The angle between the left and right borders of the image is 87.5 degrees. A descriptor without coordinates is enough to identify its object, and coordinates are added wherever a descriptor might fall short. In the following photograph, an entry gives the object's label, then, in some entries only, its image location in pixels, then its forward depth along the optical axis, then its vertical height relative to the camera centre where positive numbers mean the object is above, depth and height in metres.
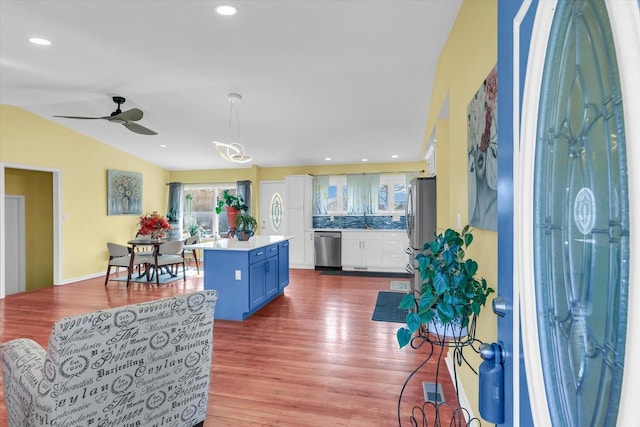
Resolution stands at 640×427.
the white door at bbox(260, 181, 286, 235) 7.83 +0.12
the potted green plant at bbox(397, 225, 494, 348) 1.28 -0.32
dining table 5.77 -0.52
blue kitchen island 3.91 -0.76
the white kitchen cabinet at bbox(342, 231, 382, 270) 6.95 -0.80
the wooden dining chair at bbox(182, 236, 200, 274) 6.69 -0.57
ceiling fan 3.88 +1.12
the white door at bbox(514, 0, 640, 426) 0.41 +0.00
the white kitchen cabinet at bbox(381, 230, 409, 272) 6.82 -0.79
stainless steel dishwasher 7.13 -0.79
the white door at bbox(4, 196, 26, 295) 5.81 -0.54
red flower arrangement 5.86 -0.25
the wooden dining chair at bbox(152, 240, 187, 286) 5.80 -0.74
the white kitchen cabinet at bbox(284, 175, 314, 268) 7.38 -0.05
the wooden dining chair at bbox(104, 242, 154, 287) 5.75 -0.80
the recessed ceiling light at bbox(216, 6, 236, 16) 2.41 +1.48
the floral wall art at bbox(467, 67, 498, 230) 1.41 +0.27
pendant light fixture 4.18 +1.40
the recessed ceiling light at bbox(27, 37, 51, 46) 2.96 +1.55
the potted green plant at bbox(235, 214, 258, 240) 4.43 -0.18
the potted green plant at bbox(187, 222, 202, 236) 8.21 -0.41
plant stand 2.01 -1.29
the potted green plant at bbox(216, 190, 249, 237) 4.35 +0.04
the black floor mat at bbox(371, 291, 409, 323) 3.93 -1.25
